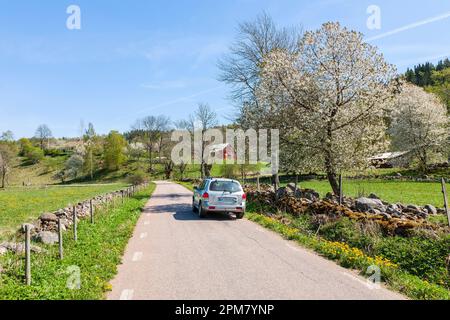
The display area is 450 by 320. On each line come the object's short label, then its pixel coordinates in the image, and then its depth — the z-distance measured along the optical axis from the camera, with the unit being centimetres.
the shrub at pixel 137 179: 5022
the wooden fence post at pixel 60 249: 775
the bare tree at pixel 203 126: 5891
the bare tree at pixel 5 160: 6779
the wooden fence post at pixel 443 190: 1008
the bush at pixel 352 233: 918
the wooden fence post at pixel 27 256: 592
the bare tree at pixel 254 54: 2700
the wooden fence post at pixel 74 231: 957
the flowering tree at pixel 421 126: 4438
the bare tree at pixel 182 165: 7881
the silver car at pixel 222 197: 1454
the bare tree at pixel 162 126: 9924
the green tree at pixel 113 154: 9344
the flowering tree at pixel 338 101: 1761
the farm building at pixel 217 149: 6028
